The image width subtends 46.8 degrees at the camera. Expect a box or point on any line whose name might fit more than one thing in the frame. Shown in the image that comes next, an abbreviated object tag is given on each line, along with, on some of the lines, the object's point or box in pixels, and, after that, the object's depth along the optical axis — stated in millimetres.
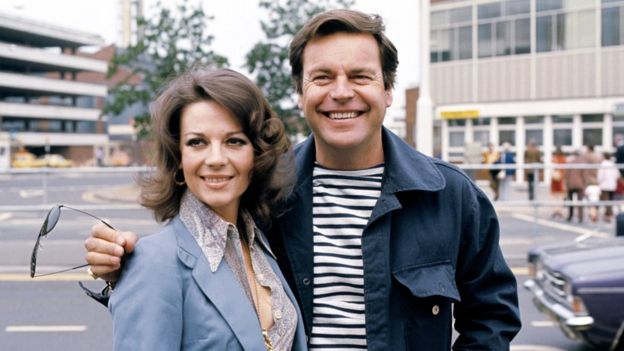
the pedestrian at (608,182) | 13617
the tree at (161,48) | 19375
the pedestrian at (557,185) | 13151
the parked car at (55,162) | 51375
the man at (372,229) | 2154
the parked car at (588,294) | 5254
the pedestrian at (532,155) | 18938
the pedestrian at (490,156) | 20047
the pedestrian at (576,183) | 13164
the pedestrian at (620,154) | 15812
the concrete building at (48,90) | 68312
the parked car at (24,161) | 50906
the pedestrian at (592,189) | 12828
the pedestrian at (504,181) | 12180
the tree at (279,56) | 18594
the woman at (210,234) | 1665
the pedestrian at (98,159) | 57656
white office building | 29672
